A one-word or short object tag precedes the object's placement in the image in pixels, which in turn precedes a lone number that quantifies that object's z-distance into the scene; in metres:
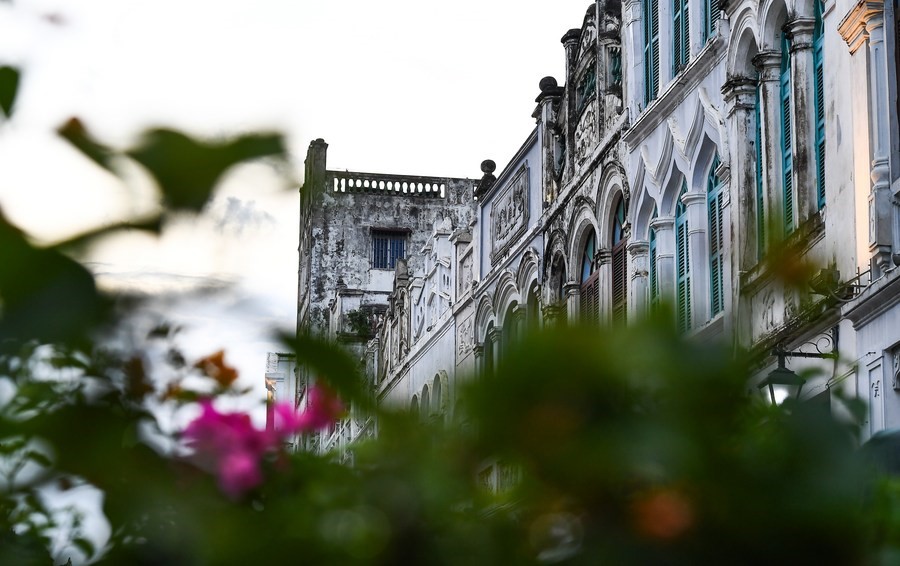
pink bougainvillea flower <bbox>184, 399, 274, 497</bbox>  4.13
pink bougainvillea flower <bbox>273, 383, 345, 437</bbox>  4.29
